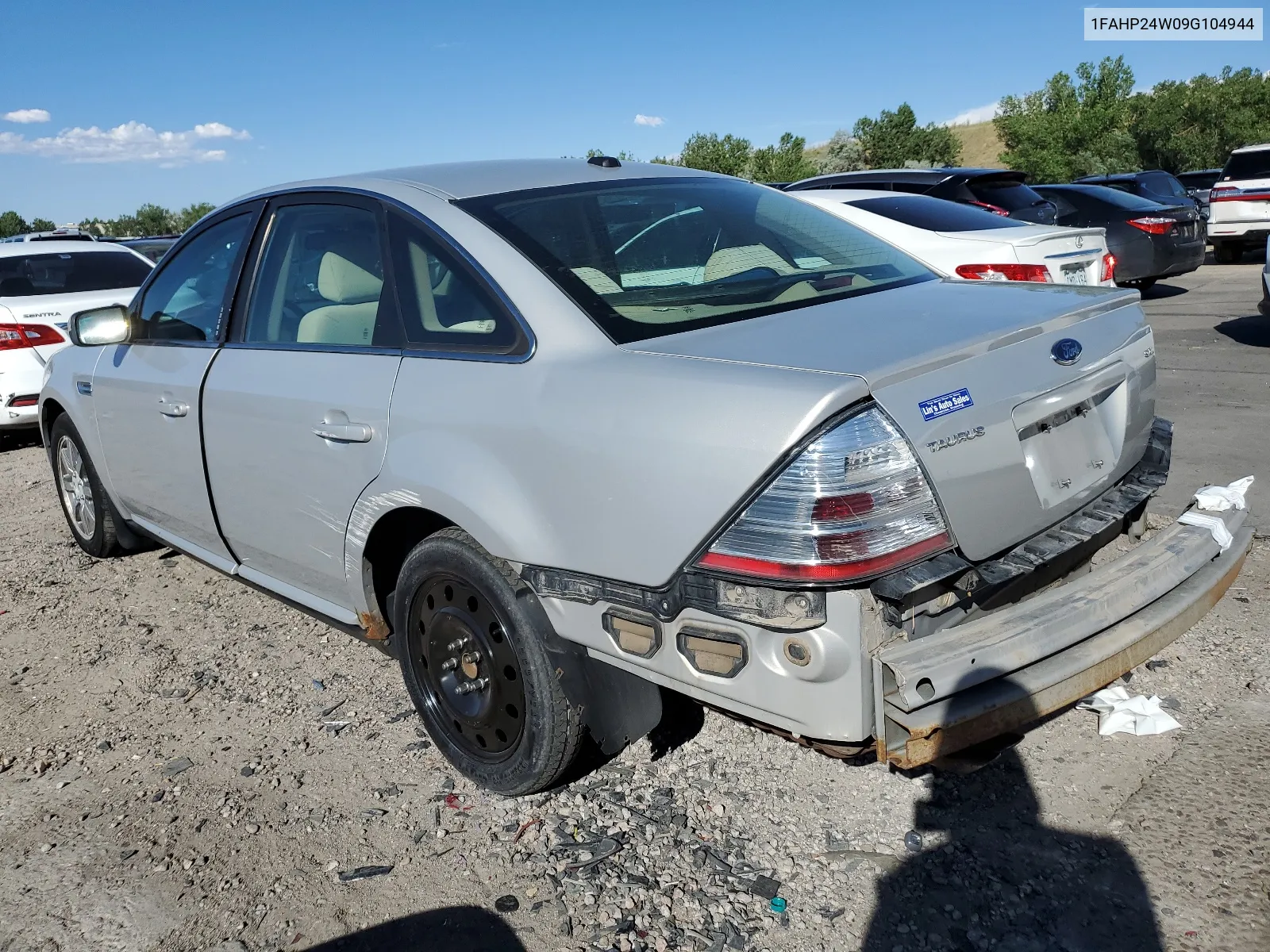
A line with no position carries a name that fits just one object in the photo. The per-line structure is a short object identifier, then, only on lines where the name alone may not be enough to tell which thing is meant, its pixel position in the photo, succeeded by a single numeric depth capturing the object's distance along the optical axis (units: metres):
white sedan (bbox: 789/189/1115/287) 6.68
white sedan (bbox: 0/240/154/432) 8.02
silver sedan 2.14
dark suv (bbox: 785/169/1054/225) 9.84
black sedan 12.45
